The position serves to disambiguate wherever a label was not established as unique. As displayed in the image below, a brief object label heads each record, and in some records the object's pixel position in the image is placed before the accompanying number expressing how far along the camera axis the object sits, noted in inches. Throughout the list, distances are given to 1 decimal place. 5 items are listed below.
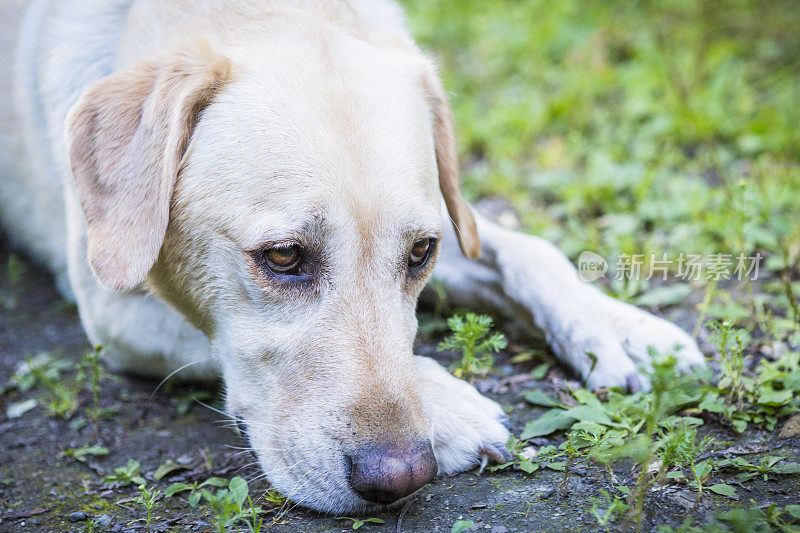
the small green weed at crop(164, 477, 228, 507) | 89.3
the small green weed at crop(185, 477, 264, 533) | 75.2
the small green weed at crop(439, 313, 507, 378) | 100.8
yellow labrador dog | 84.4
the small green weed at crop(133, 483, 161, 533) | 80.9
